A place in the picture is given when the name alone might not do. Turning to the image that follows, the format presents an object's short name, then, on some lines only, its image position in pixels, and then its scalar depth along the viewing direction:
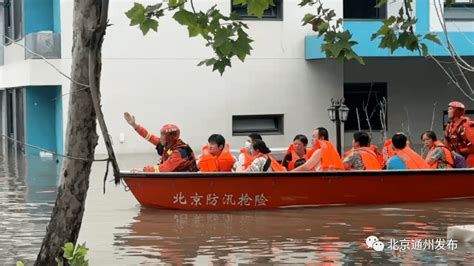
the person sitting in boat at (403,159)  16.91
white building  30.39
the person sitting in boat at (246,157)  16.52
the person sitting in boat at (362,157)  16.84
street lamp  21.08
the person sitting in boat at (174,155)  16.03
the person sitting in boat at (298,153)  17.36
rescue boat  15.73
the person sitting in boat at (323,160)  16.52
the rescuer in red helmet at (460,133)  17.88
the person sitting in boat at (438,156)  17.33
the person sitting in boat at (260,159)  16.14
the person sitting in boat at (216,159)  16.64
